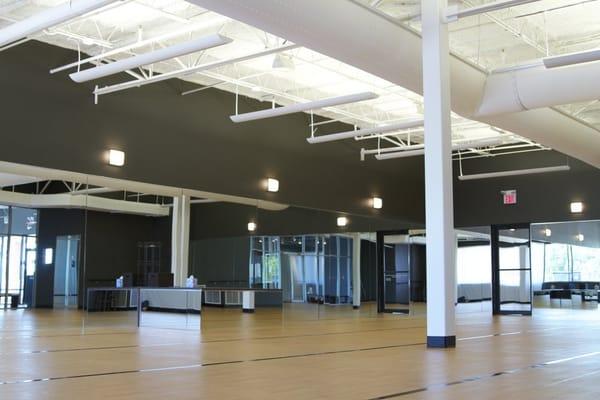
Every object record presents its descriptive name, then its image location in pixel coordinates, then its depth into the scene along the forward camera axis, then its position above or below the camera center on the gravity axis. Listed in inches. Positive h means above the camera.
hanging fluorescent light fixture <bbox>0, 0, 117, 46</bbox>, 310.3 +111.8
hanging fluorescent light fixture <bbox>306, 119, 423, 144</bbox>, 513.2 +105.4
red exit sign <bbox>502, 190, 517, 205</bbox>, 750.5 +83.4
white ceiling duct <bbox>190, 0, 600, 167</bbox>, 297.3 +104.1
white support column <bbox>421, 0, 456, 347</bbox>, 329.4 +45.6
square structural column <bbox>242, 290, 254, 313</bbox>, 553.0 -14.9
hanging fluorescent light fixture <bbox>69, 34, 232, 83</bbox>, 337.4 +106.0
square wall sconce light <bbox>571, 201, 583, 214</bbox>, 715.4 +69.6
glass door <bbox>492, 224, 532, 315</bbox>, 738.8 +11.6
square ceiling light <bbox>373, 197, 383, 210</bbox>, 701.9 +72.4
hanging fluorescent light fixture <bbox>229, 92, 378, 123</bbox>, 434.3 +105.0
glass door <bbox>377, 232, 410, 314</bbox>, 709.3 +5.4
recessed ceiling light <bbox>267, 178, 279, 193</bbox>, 570.9 +72.1
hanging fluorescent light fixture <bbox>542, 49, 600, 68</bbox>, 351.2 +103.5
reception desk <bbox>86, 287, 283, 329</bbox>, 451.5 -15.2
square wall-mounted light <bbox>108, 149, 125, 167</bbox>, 453.7 +73.6
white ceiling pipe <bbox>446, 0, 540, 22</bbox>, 321.4 +118.3
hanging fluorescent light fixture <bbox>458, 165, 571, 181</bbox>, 663.5 +100.9
